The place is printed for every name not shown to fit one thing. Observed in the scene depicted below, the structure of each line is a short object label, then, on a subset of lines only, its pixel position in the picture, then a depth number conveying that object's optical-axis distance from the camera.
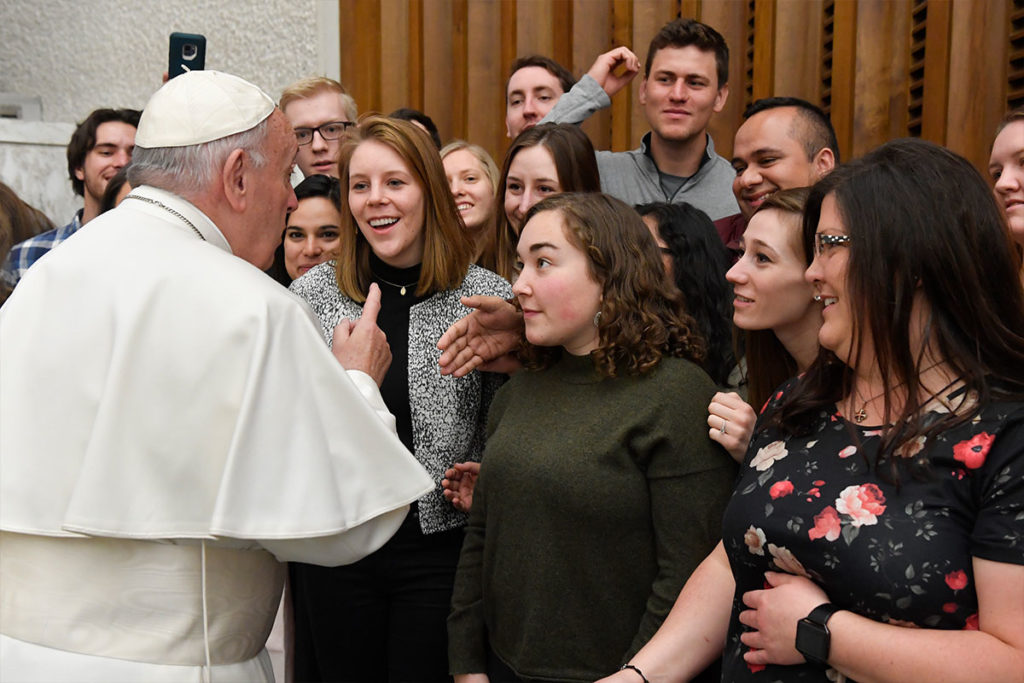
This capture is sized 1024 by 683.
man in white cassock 1.66
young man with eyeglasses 3.74
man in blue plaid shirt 3.74
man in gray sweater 3.35
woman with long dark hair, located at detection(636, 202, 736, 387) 2.47
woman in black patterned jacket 2.44
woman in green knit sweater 1.98
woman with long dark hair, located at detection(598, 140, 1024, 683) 1.38
